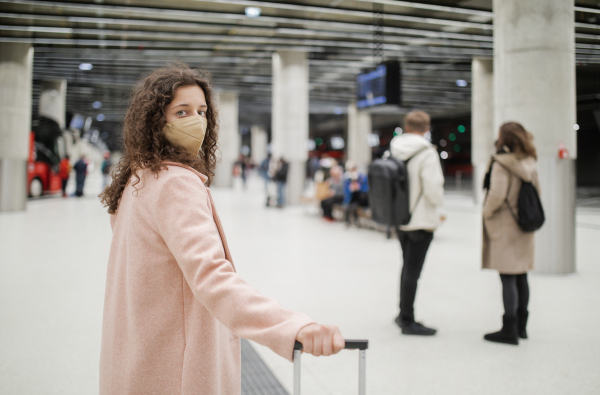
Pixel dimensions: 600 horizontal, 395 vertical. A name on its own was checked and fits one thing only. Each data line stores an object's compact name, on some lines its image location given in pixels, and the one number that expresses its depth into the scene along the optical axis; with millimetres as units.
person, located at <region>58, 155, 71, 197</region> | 20570
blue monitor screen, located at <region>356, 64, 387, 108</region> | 12805
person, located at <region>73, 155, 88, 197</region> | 20031
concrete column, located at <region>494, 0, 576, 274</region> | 6281
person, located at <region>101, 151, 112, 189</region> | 21616
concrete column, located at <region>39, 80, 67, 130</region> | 24750
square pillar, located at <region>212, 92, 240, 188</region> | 28516
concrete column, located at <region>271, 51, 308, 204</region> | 18078
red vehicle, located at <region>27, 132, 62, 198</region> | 18375
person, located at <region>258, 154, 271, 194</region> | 24981
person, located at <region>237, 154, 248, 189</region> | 27984
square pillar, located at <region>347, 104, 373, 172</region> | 32500
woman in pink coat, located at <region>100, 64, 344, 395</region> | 1219
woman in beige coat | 3928
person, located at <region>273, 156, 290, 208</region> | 16438
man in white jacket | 4121
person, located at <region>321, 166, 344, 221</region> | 12986
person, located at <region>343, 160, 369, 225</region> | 11539
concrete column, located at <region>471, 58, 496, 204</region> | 18609
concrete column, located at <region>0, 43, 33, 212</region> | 13344
